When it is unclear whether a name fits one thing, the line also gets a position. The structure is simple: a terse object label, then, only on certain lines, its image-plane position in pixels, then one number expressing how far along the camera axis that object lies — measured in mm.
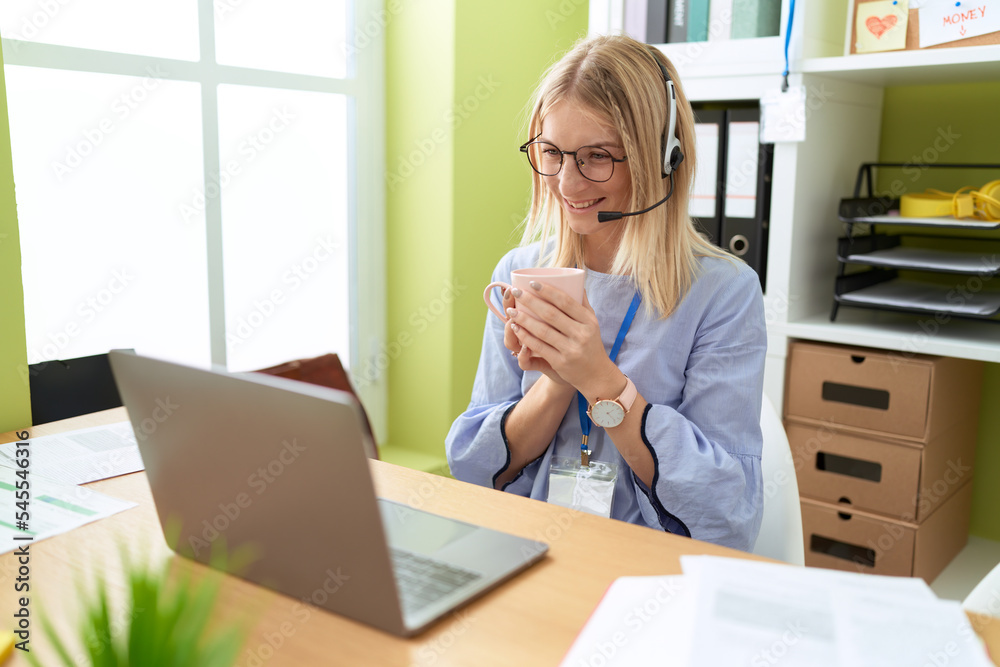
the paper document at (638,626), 653
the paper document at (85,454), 1104
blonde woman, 1106
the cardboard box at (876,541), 1800
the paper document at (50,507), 914
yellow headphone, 1705
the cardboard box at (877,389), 1743
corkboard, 1601
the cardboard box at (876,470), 1776
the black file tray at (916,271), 1660
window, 1693
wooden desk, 679
